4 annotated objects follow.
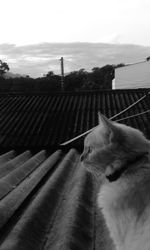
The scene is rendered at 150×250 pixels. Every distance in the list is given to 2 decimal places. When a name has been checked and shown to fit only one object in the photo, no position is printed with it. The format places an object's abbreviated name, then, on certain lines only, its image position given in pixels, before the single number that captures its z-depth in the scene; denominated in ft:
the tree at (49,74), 88.97
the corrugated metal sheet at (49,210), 5.47
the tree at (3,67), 91.28
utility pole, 68.21
